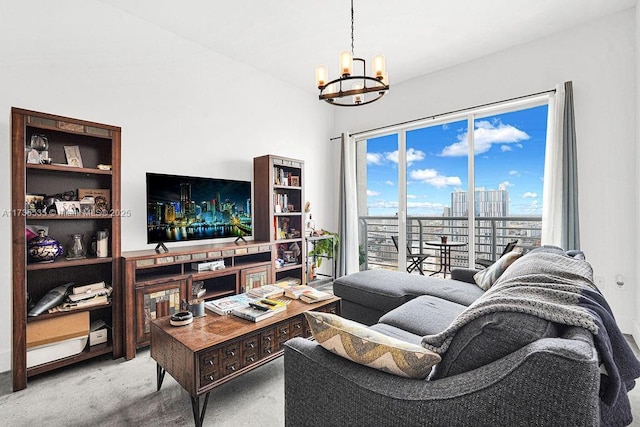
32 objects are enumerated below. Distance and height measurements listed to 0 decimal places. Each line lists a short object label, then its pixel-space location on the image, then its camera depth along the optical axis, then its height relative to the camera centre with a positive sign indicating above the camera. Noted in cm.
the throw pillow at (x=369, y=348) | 91 -42
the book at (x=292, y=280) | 382 -84
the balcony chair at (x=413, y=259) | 430 -65
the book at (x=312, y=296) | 218 -61
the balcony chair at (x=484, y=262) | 354 -57
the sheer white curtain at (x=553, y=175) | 294 +36
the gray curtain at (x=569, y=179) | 284 +32
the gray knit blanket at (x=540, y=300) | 81 -26
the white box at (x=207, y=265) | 279 -47
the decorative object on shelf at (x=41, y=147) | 212 +48
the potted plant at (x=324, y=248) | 436 -49
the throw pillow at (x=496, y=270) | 233 -45
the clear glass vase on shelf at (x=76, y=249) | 229 -25
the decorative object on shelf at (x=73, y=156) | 229 +45
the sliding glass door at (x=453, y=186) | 349 +35
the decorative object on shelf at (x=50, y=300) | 201 -58
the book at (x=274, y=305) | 195 -59
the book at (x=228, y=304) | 196 -60
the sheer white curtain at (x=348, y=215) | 457 -2
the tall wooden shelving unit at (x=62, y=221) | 191 -4
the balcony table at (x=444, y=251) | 412 -52
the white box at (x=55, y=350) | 201 -93
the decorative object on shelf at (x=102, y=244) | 232 -22
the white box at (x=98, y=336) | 227 -91
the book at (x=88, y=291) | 219 -57
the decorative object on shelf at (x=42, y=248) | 205 -23
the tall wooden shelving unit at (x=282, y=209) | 357 +6
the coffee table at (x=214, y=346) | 151 -72
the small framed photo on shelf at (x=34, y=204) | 208 +8
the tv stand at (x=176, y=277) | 234 -56
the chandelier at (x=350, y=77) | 208 +97
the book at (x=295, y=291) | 228 -59
